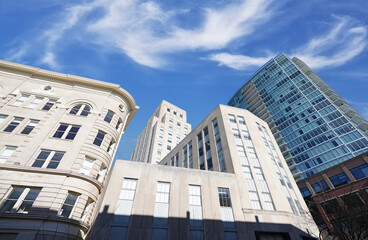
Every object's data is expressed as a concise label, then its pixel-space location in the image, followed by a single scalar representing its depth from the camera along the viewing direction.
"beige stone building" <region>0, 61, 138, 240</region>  15.58
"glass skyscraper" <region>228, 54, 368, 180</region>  54.31
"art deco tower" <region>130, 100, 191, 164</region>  68.50
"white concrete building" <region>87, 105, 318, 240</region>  19.16
